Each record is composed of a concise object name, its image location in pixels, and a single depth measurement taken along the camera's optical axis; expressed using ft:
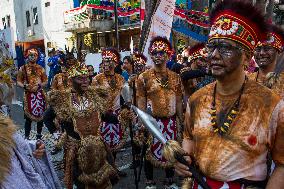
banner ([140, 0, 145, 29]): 21.27
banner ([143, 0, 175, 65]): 18.60
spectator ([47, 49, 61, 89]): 41.78
